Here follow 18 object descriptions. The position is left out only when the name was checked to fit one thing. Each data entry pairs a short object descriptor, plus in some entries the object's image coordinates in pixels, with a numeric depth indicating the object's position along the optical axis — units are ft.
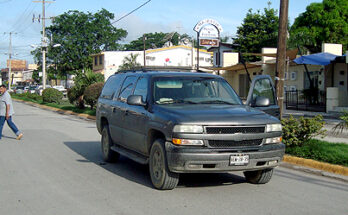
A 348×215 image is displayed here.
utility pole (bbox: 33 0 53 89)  153.85
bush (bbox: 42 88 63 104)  122.83
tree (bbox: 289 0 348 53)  150.82
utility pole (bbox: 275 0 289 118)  37.09
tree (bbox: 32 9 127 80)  229.66
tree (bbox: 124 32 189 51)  312.91
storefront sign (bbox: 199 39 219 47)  90.99
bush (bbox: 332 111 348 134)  29.17
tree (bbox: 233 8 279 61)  168.45
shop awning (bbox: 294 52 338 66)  70.04
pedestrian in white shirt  43.16
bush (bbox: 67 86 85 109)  87.76
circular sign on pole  91.61
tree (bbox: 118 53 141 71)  161.03
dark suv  20.33
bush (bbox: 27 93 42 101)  144.30
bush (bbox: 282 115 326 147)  31.48
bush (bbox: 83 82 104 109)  75.61
